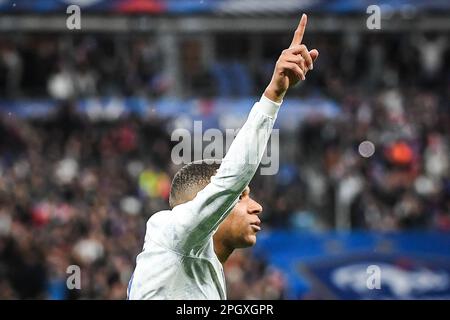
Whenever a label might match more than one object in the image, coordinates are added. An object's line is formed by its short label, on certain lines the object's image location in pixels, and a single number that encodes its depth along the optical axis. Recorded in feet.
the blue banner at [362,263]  44.91
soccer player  13.29
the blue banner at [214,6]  65.36
